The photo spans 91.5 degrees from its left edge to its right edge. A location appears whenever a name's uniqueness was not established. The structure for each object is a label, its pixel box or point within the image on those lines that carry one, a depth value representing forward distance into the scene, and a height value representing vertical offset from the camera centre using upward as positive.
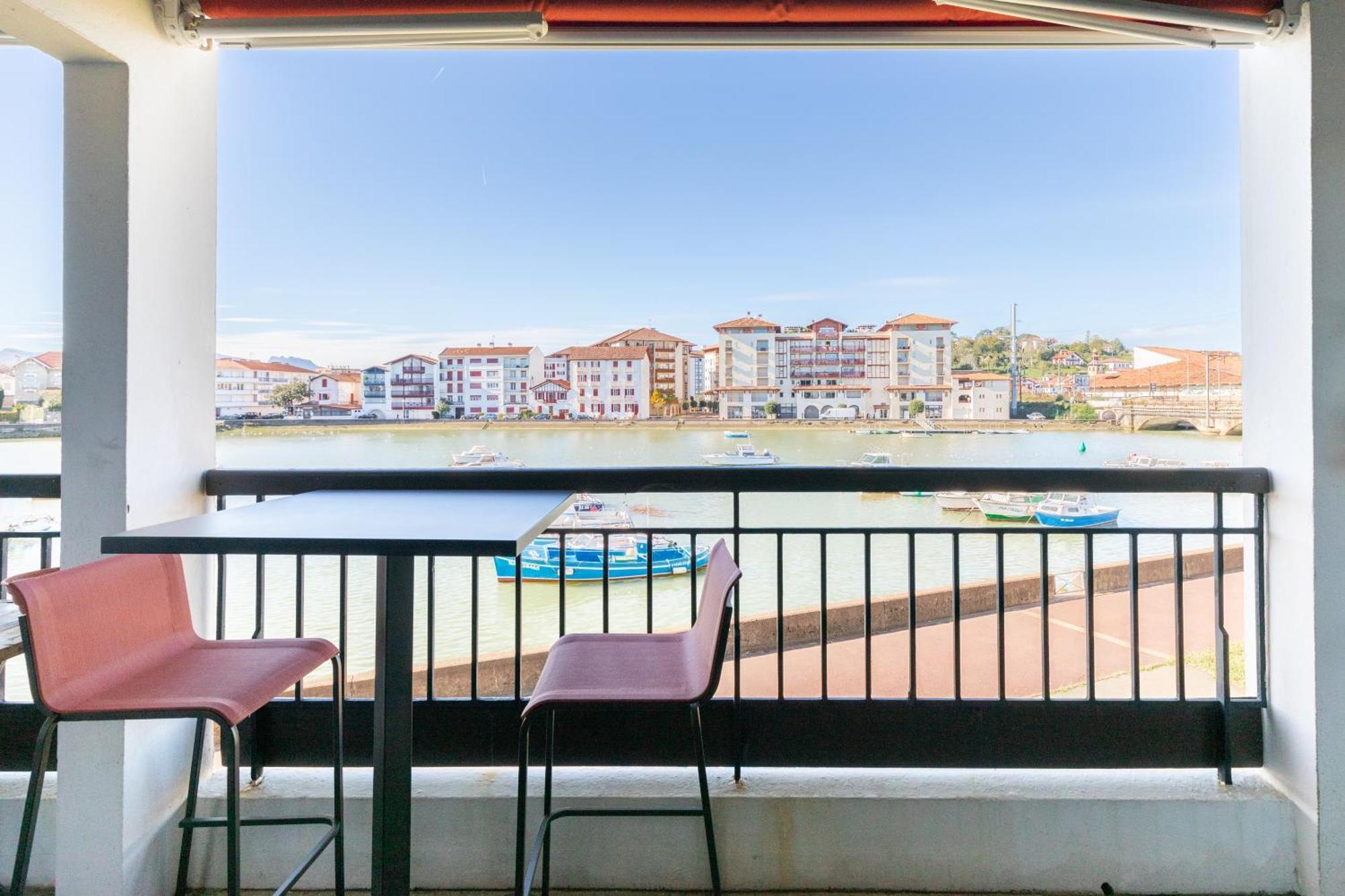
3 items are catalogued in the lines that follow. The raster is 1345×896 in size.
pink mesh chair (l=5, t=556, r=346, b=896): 1.22 -0.47
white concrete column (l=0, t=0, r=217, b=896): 1.76 +0.26
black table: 1.12 -0.16
